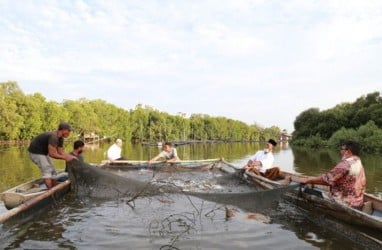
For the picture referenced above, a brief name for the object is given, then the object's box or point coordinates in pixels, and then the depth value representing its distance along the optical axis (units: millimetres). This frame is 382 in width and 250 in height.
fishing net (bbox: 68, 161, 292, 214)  8352
